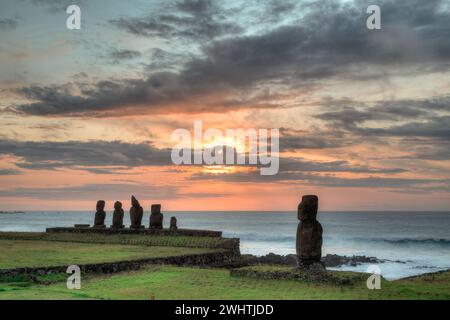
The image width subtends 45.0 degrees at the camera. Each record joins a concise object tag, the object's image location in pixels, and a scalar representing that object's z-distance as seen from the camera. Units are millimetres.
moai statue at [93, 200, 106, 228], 55394
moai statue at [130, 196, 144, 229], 51156
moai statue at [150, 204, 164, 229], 49969
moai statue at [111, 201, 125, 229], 52938
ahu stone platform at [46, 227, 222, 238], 46562
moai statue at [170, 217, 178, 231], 52734
